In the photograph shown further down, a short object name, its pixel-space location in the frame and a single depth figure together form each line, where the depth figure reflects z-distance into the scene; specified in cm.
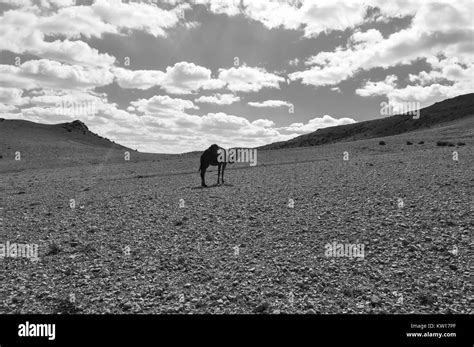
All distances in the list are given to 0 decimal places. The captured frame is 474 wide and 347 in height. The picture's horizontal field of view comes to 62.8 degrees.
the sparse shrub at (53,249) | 1403
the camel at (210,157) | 2927
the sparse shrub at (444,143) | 5264
